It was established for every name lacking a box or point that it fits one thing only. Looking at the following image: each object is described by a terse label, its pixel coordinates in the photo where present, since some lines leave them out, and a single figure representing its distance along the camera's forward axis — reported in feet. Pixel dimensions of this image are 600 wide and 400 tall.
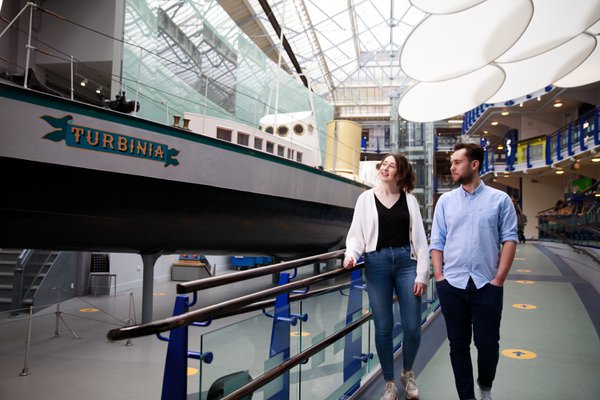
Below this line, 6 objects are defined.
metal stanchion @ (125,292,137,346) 18.38
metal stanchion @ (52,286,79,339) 19.03
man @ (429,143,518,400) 6.77
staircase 24.59
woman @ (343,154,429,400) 7.80
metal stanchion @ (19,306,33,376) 14.23
